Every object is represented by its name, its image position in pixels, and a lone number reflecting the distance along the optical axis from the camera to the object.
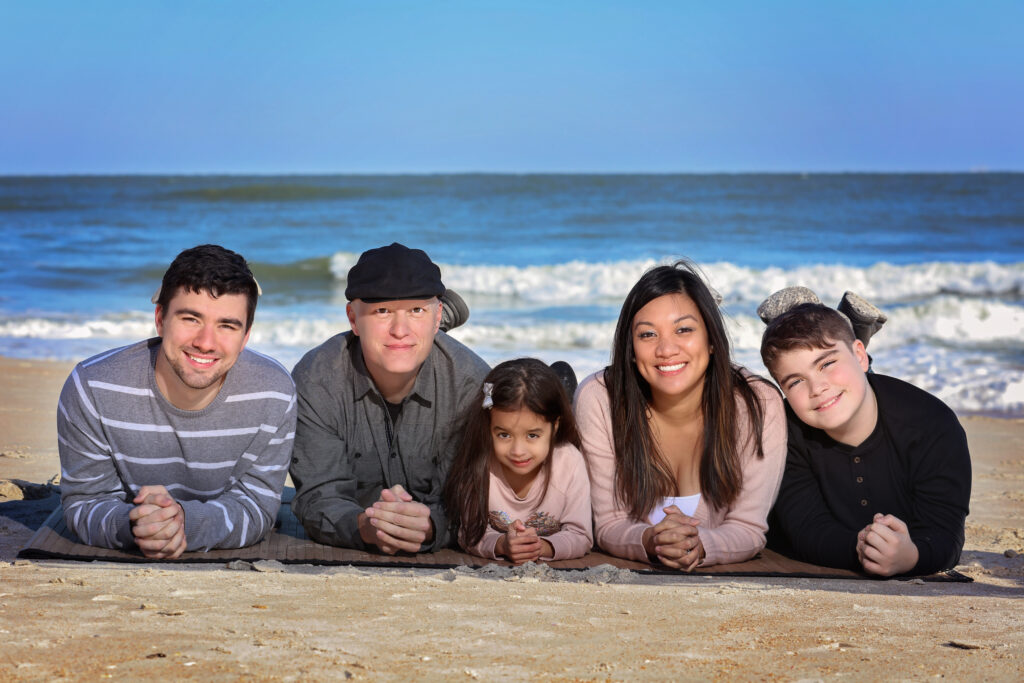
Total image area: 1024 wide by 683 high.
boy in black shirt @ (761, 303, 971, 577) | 3.84
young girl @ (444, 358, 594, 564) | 3.95
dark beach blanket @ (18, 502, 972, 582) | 3.70
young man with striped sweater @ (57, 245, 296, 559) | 3.62
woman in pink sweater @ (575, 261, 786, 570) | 3.88
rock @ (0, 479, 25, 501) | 5.10
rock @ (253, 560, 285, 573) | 3.57
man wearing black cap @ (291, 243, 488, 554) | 3.94
